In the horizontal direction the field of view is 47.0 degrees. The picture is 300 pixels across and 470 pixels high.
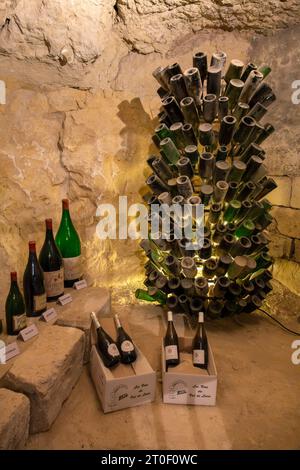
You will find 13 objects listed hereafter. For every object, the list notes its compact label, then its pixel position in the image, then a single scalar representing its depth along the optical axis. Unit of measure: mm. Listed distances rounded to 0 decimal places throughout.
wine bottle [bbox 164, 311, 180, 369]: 1484
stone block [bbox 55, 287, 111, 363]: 1636
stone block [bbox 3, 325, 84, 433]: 1255
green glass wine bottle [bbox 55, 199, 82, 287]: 1956
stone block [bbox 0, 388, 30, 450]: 1092
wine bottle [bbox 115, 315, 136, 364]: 1463
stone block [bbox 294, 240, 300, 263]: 2252
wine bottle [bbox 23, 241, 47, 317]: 1673
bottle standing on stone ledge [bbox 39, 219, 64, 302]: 1773
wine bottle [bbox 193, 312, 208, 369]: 1480
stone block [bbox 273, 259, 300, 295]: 2285
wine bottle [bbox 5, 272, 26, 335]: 1559
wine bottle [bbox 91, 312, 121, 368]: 1435
